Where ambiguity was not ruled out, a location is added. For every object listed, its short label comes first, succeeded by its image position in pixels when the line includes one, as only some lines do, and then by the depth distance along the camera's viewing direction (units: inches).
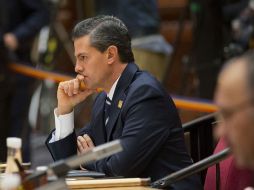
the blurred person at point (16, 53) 535.5
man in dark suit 322.0
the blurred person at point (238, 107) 186.9
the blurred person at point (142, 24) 583.5
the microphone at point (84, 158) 219.5
